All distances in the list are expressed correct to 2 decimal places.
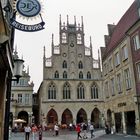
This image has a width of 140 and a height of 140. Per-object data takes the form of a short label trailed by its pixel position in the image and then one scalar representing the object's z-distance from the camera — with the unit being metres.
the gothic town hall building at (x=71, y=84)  51.12
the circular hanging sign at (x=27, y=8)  7.78
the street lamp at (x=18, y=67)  8.04
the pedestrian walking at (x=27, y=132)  21.71
